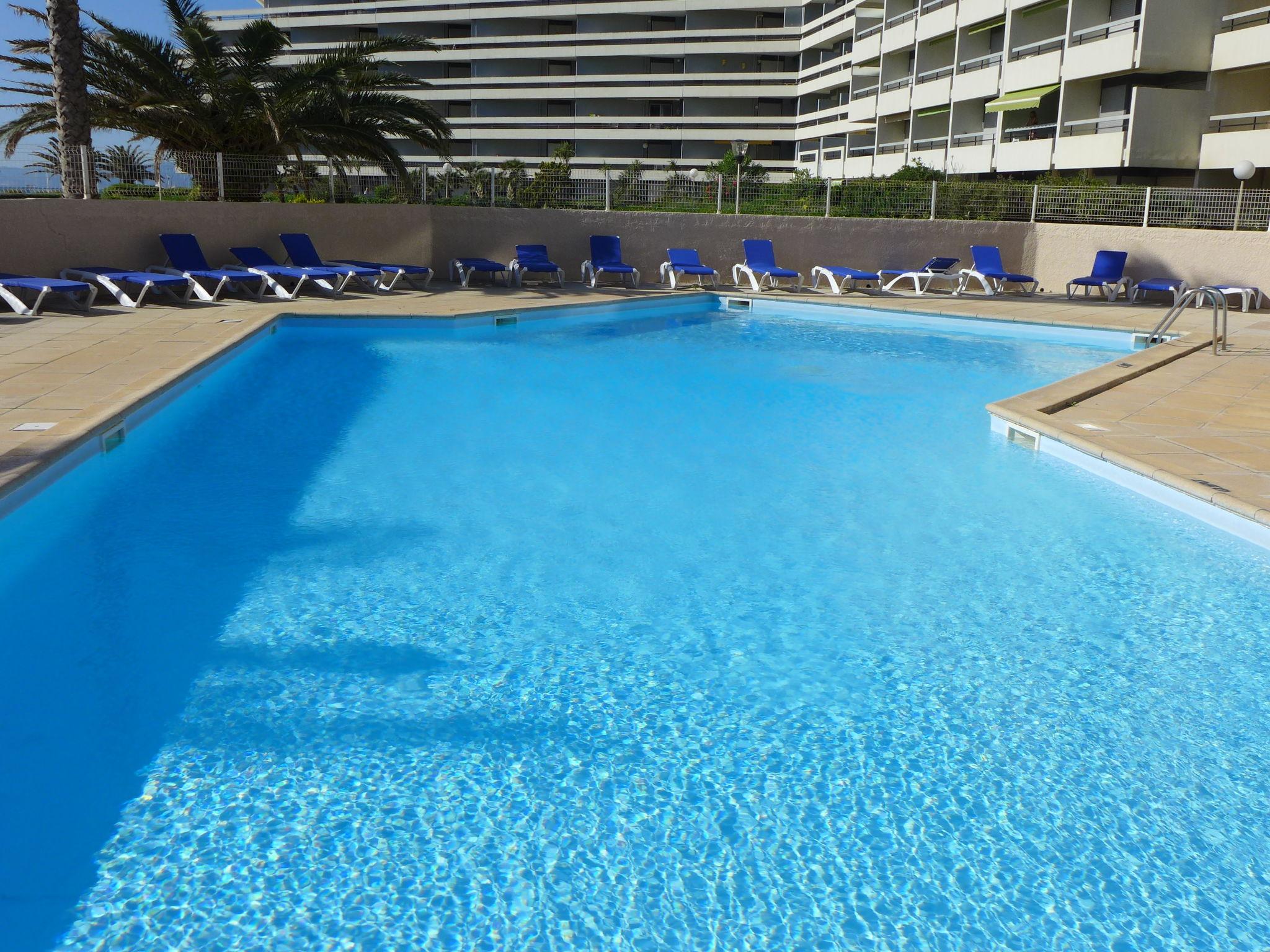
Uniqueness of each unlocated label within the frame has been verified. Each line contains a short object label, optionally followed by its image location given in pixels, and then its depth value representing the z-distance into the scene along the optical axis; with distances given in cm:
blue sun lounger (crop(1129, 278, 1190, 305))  1488
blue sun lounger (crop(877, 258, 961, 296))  1617
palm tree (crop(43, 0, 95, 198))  1332
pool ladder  955
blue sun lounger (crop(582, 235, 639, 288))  1638
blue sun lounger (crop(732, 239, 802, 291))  1602
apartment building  2498
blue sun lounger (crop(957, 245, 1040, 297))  1628
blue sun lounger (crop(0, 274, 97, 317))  1068
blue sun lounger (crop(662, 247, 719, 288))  1586
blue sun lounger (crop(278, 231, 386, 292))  1436
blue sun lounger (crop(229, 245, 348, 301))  1302
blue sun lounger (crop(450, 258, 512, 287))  1516
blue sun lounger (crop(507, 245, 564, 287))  1537
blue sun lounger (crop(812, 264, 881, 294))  1565
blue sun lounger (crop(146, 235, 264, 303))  1291
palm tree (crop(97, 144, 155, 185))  1368
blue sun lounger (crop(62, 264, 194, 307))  1187
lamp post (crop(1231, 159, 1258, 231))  1691
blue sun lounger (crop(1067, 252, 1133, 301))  1578
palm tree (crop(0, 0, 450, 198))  1515
